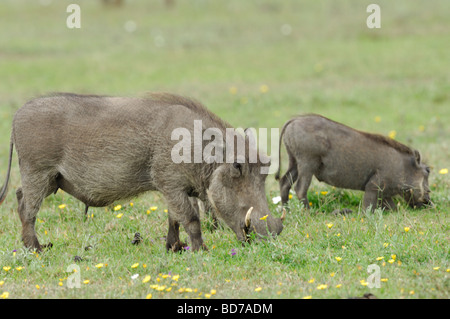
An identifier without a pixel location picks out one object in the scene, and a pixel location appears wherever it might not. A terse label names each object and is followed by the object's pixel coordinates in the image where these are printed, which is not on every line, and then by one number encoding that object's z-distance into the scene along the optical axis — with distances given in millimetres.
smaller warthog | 12555
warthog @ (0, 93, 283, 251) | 9953
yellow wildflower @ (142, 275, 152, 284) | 8770
